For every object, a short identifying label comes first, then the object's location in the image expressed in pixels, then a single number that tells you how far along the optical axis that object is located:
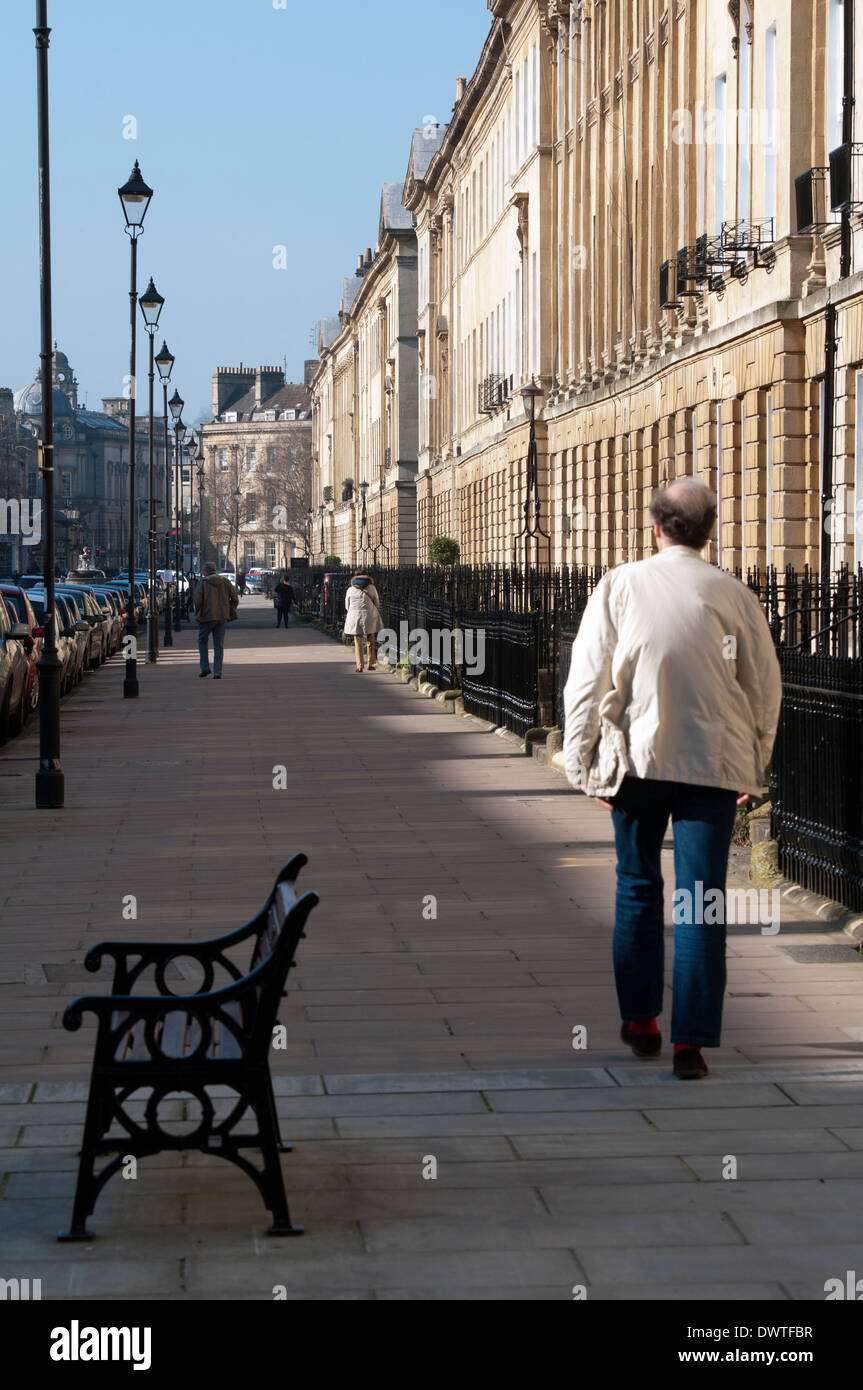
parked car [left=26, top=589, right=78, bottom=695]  27.59
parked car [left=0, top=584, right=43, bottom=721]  22.80
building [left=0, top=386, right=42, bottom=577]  107.06
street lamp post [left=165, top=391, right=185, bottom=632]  57.69
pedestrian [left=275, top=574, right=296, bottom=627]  64.44
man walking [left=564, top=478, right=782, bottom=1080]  6.18
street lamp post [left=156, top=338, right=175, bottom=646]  48.59
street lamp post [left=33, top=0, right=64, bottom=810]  14.34
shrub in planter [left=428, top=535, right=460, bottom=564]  55.59
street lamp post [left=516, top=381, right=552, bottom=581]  37.00
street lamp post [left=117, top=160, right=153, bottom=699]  26.41
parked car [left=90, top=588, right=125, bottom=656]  42.00
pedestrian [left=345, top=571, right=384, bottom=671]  33.28
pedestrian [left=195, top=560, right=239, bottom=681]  30.84
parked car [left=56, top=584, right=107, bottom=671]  35.47
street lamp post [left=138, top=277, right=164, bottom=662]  38.53
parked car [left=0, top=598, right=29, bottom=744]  19.97
